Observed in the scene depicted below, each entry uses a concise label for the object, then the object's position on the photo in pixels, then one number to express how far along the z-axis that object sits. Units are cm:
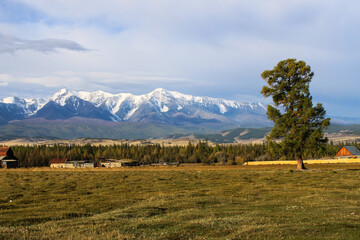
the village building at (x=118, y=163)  13912
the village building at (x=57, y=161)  15162
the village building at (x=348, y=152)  12761
